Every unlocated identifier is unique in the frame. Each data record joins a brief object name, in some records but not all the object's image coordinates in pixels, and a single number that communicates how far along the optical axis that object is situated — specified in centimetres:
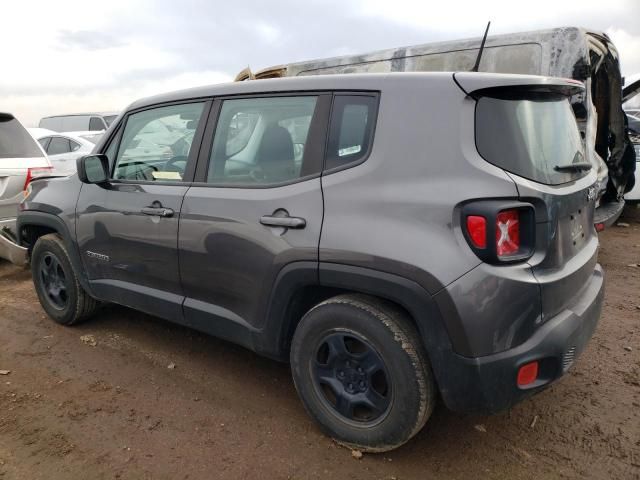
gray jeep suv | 205
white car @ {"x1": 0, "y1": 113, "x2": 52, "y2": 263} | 520
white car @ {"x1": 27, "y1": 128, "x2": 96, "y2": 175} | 998
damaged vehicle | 513
